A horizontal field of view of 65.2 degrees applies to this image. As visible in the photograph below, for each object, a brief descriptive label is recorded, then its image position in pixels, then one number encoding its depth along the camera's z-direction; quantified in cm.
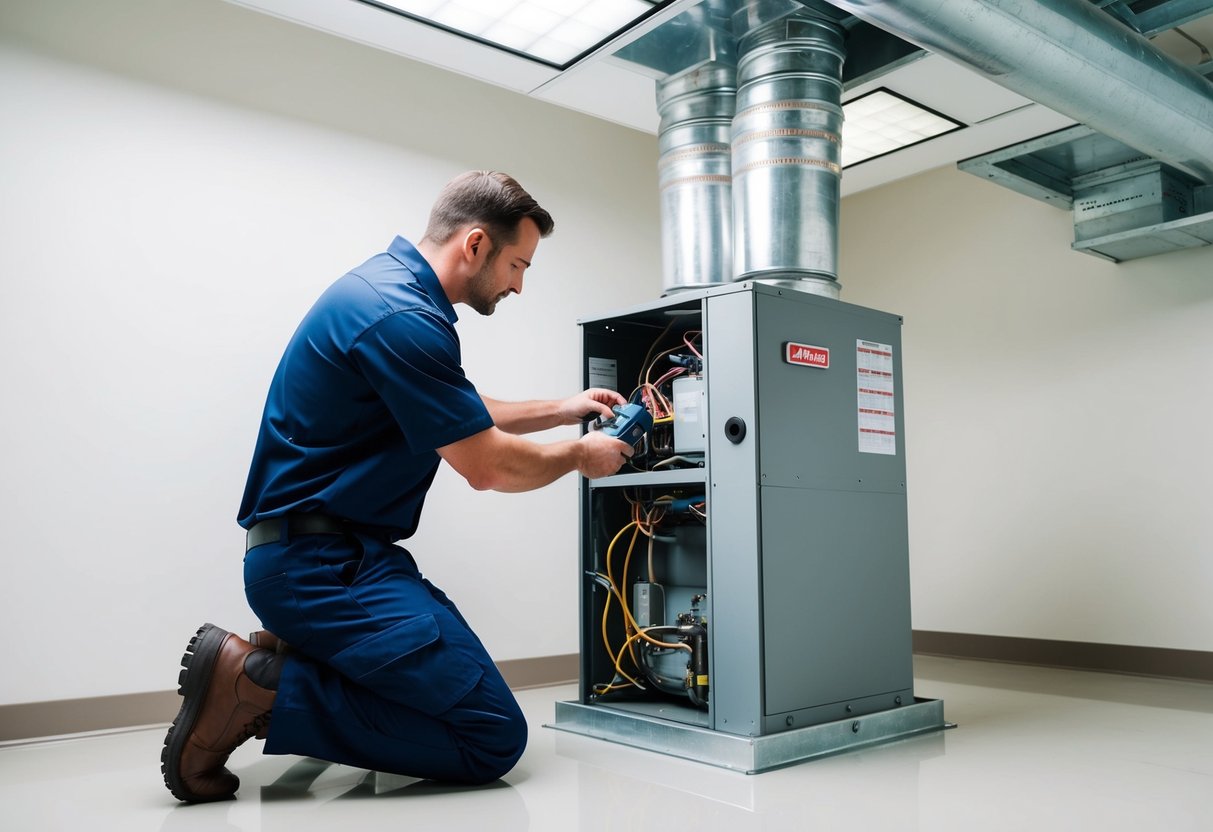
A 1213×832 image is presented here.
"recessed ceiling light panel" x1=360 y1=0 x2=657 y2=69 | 247
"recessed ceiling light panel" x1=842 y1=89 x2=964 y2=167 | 311
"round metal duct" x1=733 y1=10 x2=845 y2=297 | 242
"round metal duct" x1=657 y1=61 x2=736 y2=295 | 262
